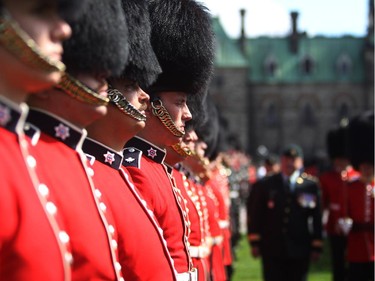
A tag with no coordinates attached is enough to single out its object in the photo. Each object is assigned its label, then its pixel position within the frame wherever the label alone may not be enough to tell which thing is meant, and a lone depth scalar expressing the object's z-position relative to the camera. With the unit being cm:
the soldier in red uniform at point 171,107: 396
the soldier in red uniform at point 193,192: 493
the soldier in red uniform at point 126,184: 310
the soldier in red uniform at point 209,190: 692
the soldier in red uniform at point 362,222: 863
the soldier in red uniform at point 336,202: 1075
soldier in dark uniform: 923
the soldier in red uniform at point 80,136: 245
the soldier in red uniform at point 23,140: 216
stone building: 5531
